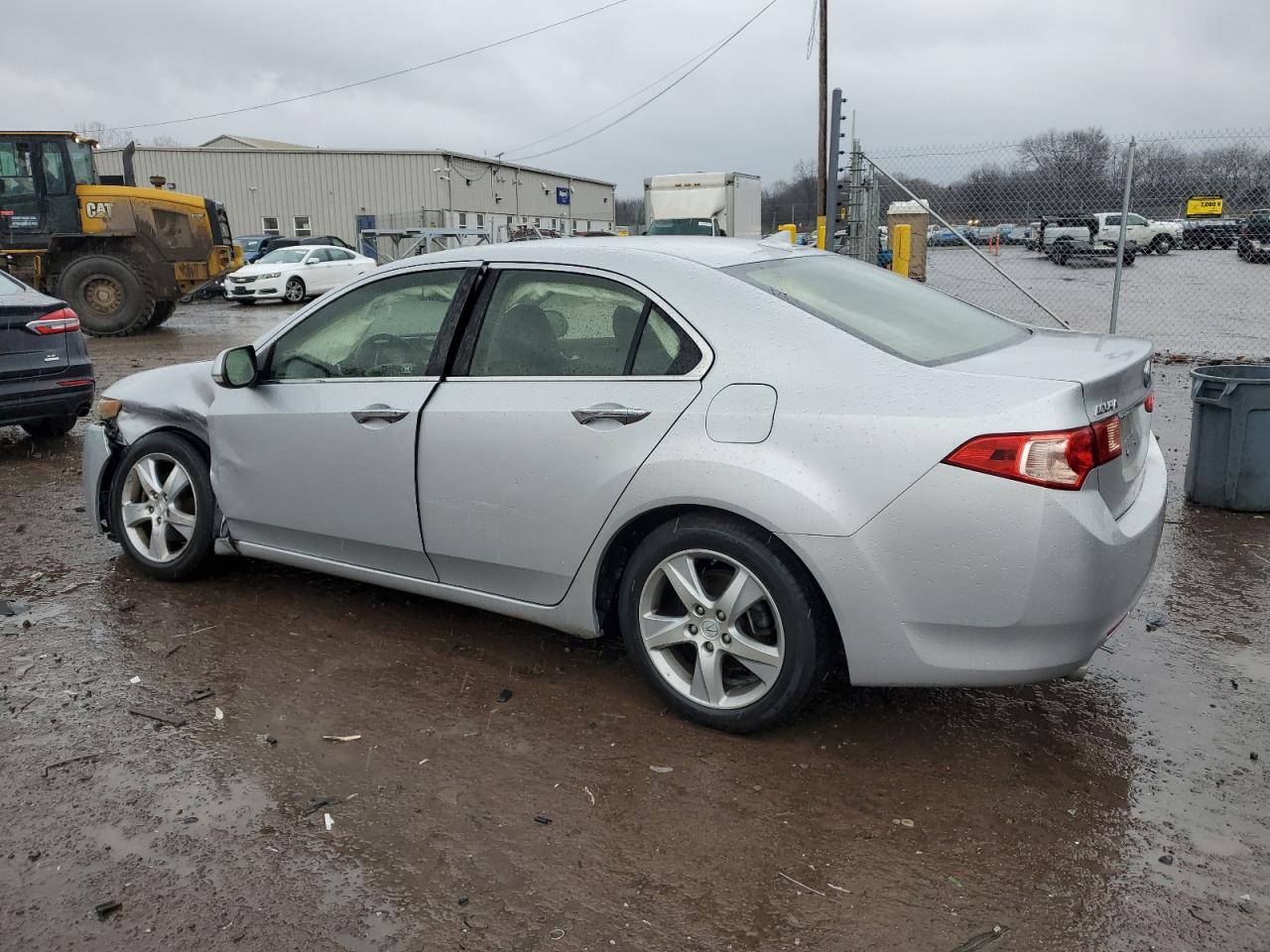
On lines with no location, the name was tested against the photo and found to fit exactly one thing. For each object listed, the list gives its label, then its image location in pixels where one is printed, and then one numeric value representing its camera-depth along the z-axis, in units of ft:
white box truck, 77.82
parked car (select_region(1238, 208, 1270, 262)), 38.96
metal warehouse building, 145.79
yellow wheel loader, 52.16
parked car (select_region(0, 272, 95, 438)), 24.86
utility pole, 79.71
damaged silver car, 9.64
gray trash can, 18.98
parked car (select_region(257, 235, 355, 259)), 95.66
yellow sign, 37.88
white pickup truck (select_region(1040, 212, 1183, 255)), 42.80
